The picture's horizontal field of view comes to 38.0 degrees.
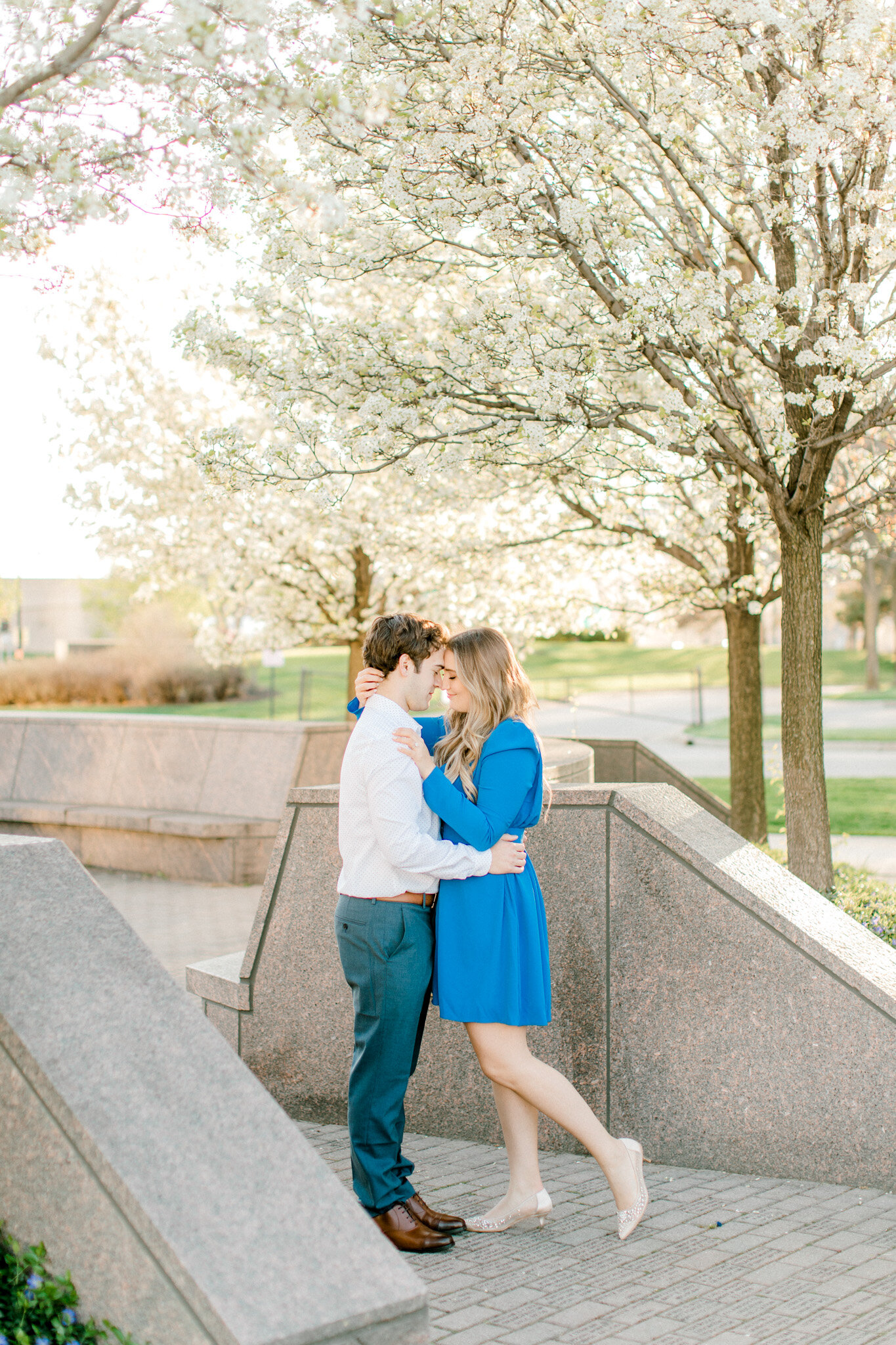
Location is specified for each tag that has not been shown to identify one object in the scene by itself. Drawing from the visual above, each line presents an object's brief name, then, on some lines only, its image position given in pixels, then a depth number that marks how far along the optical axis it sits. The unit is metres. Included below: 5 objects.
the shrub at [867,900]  8.08
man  3.99
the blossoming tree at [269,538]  13.93
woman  4.01
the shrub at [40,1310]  3.03
